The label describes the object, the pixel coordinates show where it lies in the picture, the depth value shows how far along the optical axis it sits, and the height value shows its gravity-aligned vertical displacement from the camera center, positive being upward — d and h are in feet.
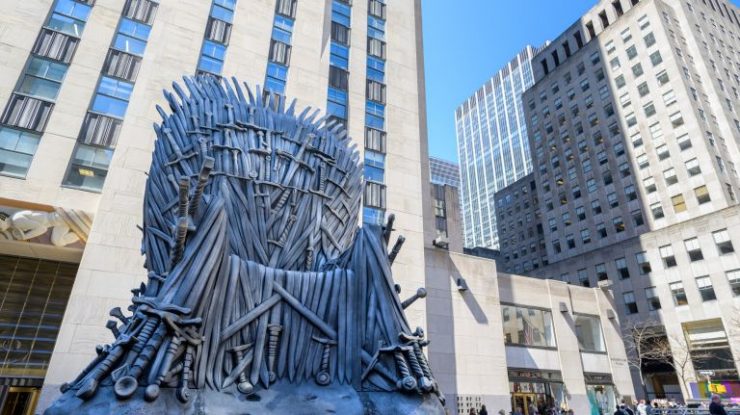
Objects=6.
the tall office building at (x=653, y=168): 134.41 +86.21
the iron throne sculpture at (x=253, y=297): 21.88 +5.26
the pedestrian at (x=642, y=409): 59.62 -2.10
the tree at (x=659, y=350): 129.80 +13.07
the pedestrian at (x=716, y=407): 40.04 -1.16
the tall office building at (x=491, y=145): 450.30 +265.98
